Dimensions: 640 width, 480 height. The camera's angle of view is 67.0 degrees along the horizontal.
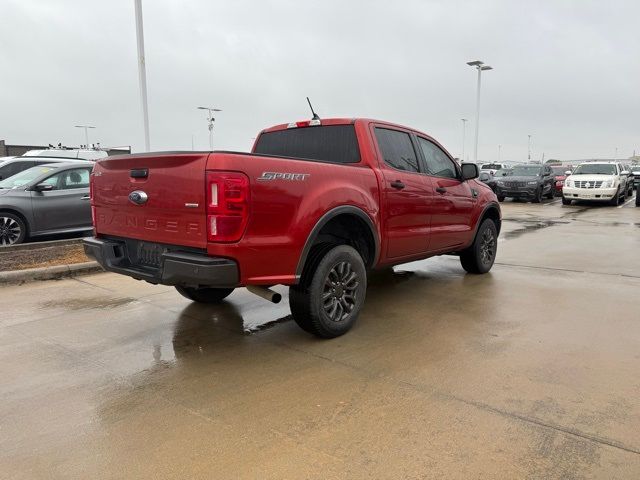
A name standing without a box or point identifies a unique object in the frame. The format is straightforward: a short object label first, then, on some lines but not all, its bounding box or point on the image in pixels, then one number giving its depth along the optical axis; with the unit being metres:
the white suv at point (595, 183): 18.62
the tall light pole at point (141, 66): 14.13
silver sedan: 7.96
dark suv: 20.38
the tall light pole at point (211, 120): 35.57
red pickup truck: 3.26
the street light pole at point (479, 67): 28.84
